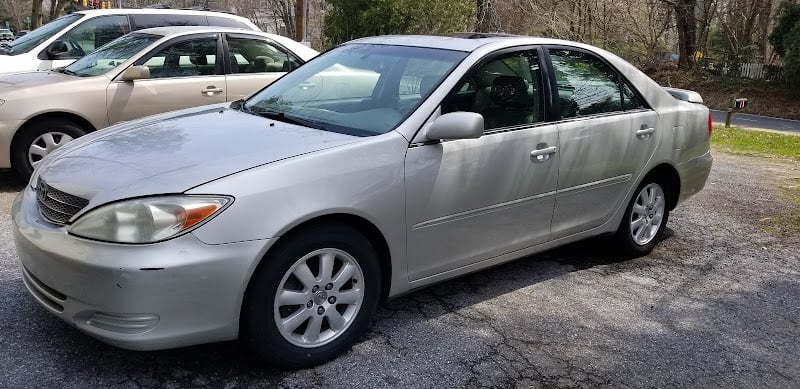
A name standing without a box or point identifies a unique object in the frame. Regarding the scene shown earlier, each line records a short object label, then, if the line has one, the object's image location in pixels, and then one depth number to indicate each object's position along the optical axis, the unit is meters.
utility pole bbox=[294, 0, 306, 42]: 20.92
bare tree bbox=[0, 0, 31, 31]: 58.78
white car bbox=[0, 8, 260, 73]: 8.84
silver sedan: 2.88
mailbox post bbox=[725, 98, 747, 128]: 12.97
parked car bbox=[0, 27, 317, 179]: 6.37
